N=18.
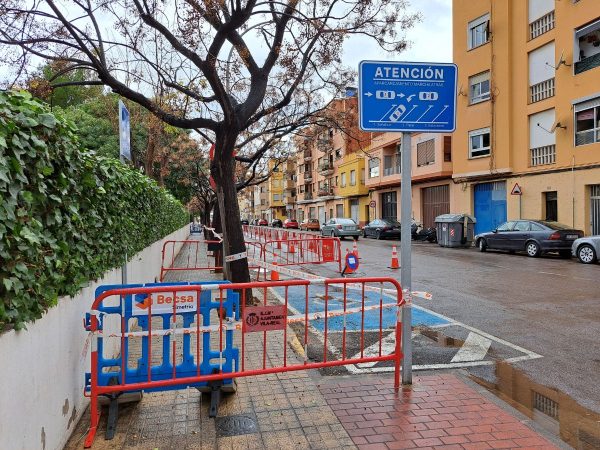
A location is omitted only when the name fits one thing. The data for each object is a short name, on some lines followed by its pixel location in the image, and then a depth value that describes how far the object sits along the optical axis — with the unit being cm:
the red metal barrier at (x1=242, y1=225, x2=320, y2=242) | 2750
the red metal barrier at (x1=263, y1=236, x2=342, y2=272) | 1506
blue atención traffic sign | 458
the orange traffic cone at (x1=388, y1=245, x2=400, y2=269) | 1479
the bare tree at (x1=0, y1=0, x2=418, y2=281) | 765
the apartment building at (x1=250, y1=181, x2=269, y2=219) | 9969
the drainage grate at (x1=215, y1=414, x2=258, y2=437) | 378
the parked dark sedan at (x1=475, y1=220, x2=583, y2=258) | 1731
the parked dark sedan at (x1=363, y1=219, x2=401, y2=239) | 3128
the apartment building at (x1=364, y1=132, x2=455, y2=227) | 3045
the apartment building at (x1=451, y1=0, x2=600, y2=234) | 2031
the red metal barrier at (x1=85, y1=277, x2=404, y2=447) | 377
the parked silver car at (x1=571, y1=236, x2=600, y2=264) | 1539
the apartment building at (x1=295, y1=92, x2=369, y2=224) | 4709
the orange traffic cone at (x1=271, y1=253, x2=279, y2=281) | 1169
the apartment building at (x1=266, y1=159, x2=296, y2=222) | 7950
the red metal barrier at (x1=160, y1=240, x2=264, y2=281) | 1521
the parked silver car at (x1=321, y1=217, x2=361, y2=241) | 3144
